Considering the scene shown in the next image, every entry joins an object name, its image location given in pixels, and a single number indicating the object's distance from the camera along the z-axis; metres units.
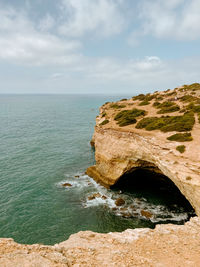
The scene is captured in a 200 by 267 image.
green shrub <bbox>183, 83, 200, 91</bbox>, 52.20
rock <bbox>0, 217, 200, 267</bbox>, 8.10
